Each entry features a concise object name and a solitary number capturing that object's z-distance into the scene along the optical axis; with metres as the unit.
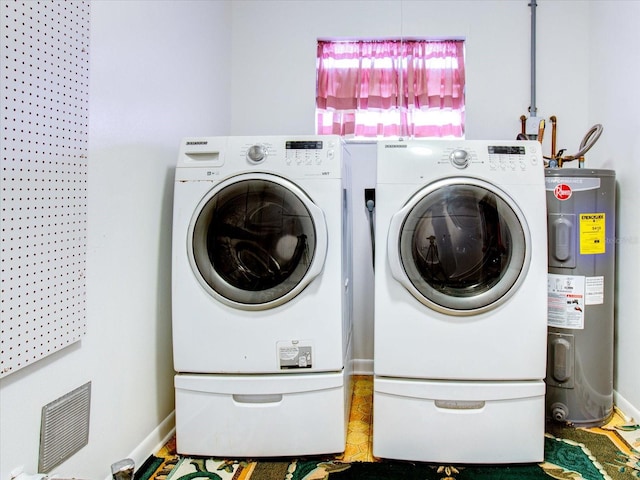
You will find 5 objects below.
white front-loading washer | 1.49
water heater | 1.69
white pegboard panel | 0.94
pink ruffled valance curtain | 2.38
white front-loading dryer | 1.46
